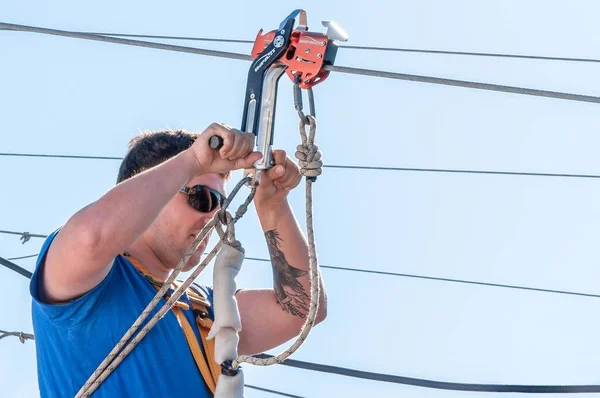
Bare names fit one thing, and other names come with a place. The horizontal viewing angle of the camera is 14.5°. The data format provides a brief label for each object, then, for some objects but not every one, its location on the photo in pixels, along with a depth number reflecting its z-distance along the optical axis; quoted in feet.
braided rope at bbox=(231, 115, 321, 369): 17.79
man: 17.19
